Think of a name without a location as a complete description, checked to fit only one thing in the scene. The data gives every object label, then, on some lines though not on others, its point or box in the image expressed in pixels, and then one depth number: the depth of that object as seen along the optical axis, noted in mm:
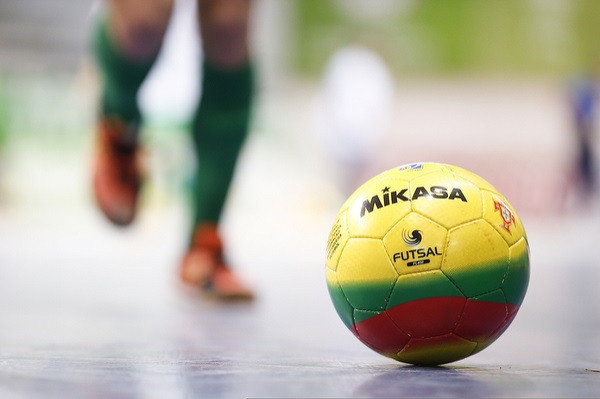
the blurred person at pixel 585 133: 20641
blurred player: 5461
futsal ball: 3010
